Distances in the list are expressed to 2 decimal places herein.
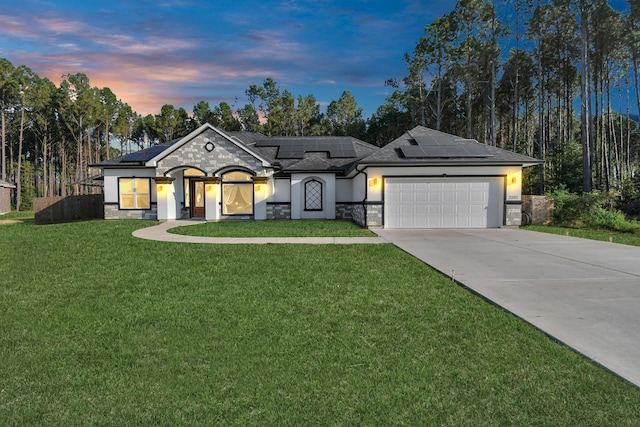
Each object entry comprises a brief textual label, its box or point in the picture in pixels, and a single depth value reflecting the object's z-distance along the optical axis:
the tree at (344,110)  58.66
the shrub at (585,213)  16.12
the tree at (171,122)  45.22
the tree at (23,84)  36.63
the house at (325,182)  16.00
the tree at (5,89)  35.84
